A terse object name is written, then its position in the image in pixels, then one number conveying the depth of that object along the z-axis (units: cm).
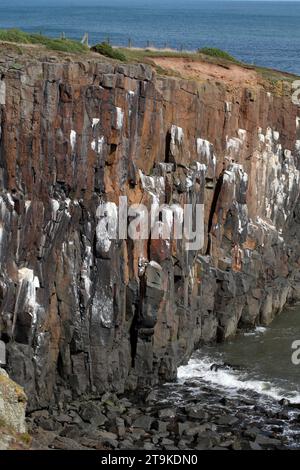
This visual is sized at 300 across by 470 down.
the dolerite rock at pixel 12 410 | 2892
